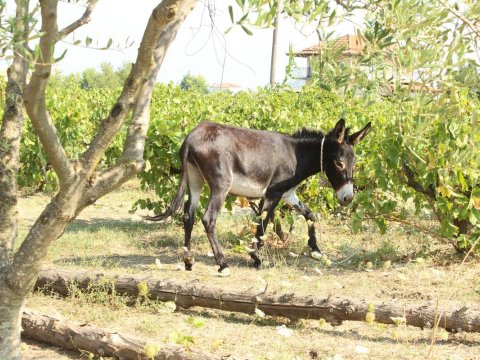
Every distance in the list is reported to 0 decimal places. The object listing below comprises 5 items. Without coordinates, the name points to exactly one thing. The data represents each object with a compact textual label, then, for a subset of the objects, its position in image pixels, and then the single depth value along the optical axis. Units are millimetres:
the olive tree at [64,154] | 3275
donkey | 7996
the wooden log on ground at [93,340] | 4547
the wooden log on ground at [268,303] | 5547
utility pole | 19797
